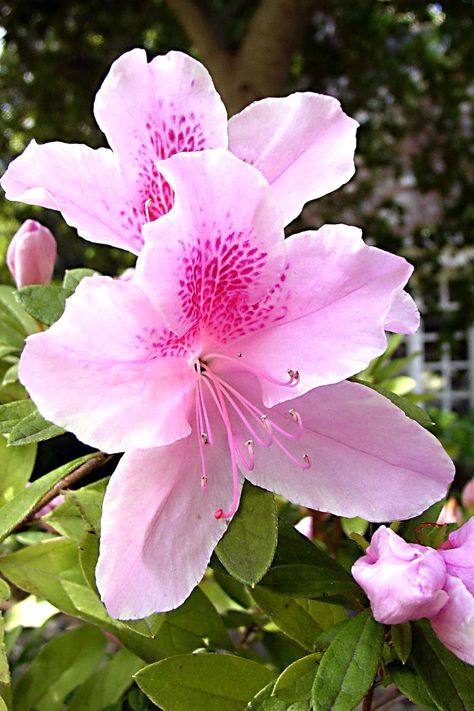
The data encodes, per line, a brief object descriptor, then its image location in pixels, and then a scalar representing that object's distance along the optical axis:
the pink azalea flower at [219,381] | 0.21
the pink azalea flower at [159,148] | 0.23
